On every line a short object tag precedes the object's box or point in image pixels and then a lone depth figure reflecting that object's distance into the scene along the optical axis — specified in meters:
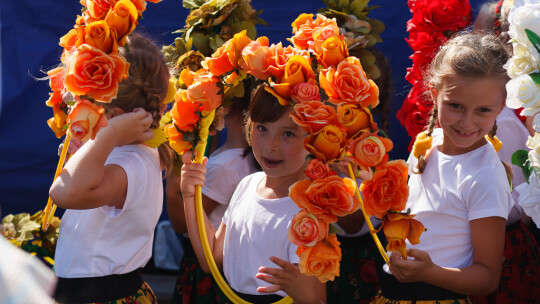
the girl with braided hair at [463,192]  4.28
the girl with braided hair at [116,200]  4.38
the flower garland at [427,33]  5.71
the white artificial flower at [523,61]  3.88
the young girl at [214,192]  5.98
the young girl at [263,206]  4.43
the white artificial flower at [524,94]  3.87
